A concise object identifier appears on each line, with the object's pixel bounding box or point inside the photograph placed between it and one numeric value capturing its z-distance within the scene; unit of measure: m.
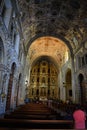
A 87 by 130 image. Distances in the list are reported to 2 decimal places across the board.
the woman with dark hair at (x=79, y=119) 2.86
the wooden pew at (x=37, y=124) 3.23
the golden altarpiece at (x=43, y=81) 24.95
